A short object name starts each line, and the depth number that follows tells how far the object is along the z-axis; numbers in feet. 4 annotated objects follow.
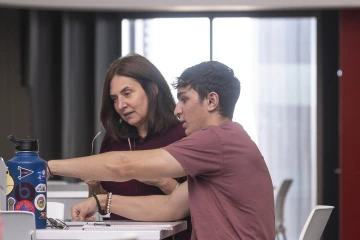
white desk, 11.08
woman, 14.54
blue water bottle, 11.72
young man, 11.78
